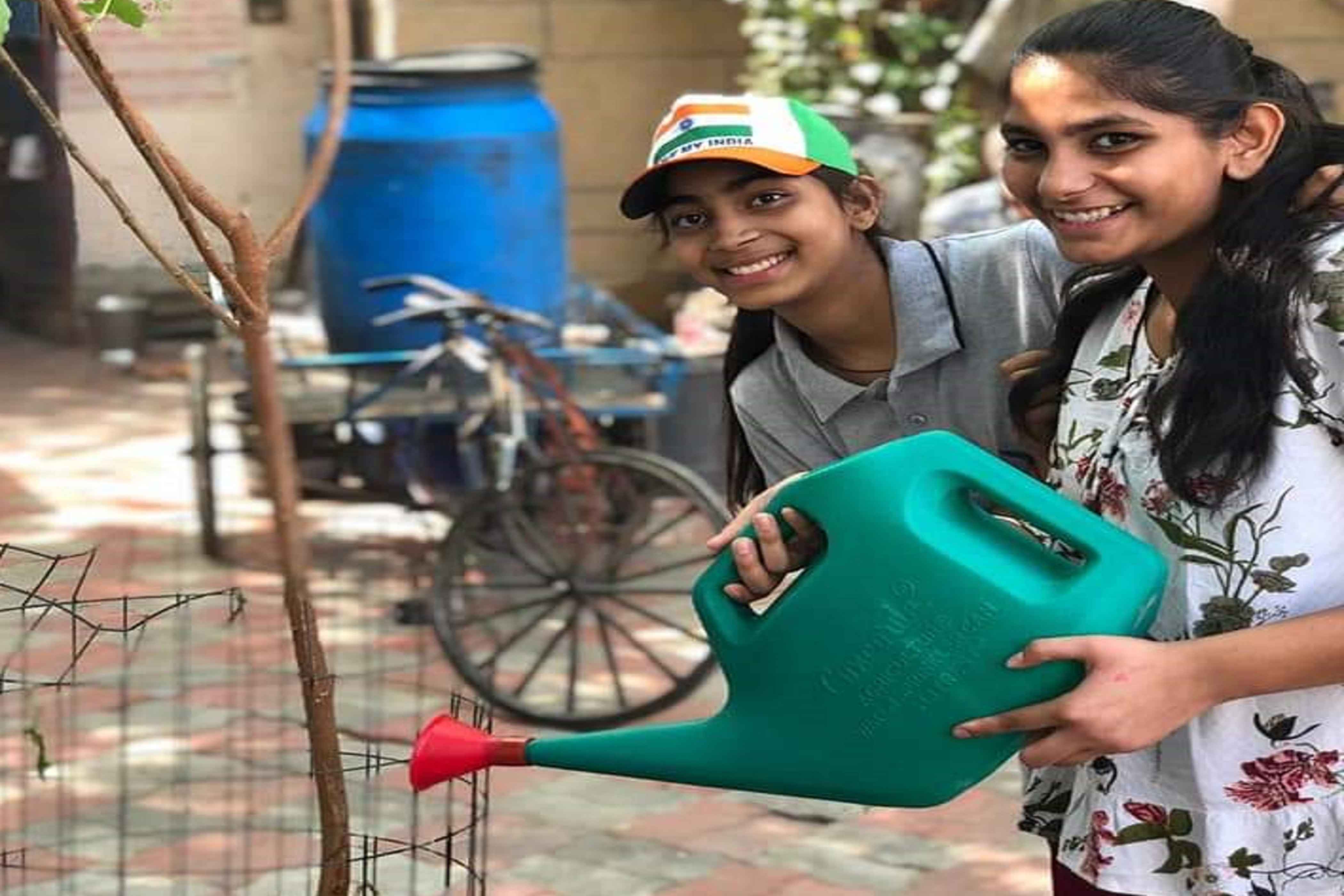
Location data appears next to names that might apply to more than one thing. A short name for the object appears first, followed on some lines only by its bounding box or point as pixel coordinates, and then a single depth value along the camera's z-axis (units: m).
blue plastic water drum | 5.93
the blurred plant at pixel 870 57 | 8.23
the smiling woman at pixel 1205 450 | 1.63
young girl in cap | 2.10
